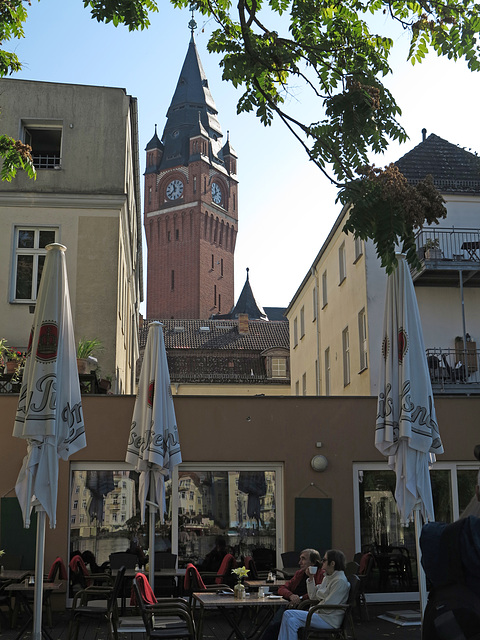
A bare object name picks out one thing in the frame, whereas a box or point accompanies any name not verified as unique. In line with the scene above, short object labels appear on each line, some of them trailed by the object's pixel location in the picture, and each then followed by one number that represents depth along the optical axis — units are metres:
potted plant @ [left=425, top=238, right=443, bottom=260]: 21.48
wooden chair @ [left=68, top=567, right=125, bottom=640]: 9.17
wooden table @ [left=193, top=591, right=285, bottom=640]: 8.73
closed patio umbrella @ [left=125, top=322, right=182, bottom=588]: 11.06
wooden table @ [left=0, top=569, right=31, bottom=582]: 11.26
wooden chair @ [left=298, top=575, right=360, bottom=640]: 8.14
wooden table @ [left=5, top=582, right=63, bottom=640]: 9.73
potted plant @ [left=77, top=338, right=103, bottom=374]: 15.45
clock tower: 89.25
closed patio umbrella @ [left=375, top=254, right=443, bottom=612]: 8.52
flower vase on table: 8.99
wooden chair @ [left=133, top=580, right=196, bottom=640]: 8.17
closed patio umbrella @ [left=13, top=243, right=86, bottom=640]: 7.82
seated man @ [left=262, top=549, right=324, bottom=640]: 9.05
